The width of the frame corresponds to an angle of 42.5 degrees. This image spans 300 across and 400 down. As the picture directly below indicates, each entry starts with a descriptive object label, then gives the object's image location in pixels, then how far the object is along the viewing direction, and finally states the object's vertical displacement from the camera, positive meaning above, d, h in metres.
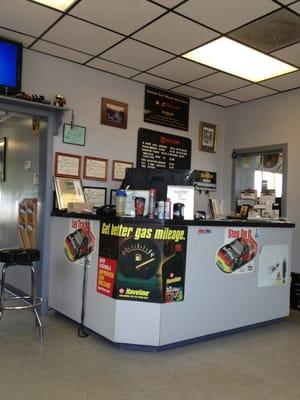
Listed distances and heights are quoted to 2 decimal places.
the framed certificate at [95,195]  4.53 +0.07
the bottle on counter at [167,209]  3.14 -0.04
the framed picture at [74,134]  4.36 +0.75
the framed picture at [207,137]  5.68 +1.02
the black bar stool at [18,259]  3.21 -0.52
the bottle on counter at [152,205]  3.15 -0.02
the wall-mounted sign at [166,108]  5.12 +1.31
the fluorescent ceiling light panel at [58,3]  3.20 +1.64
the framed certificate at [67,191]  4.14 +0.09
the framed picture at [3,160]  5.49 +0.53
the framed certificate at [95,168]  4.53 +0.39
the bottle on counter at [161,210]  3.12 -0.05
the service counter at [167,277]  3.08 -0.65
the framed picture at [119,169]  4.79 +0.41
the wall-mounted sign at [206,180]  5.70 +0.38
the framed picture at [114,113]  4.70 +1.10
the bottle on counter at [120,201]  3.14 +0.01
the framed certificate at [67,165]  4.30 +0.39
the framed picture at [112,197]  4.76 +0.05
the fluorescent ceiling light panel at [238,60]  3.93 +1.61
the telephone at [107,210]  3.28 -0.08
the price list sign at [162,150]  5.04 +0.73
